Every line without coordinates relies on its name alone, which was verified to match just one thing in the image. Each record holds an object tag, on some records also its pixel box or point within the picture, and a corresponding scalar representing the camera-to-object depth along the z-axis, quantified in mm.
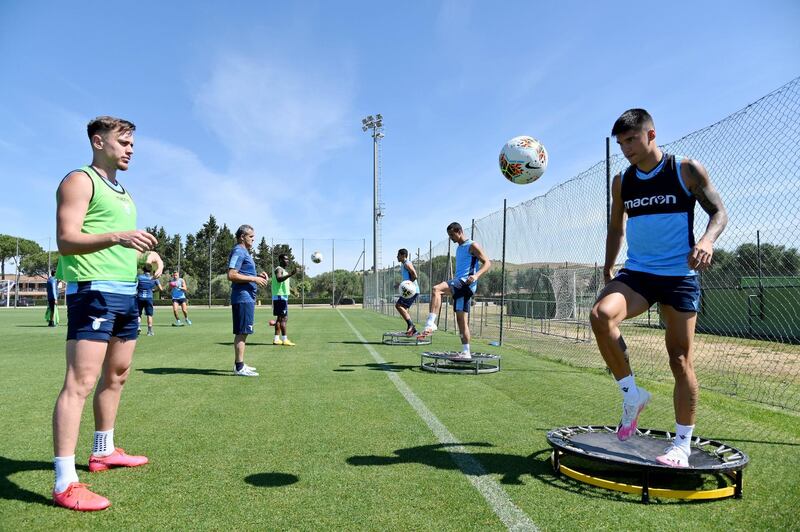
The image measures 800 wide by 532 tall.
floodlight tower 40188
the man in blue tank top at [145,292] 13453
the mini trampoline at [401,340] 11833
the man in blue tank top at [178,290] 18269
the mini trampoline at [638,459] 2869
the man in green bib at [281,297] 11578
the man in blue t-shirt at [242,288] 7168
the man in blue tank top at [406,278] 12062
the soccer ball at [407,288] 11531
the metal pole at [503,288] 11164
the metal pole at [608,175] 7643
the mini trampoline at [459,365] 7496
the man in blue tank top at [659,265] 3215
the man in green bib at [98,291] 2805
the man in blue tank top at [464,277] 7902
